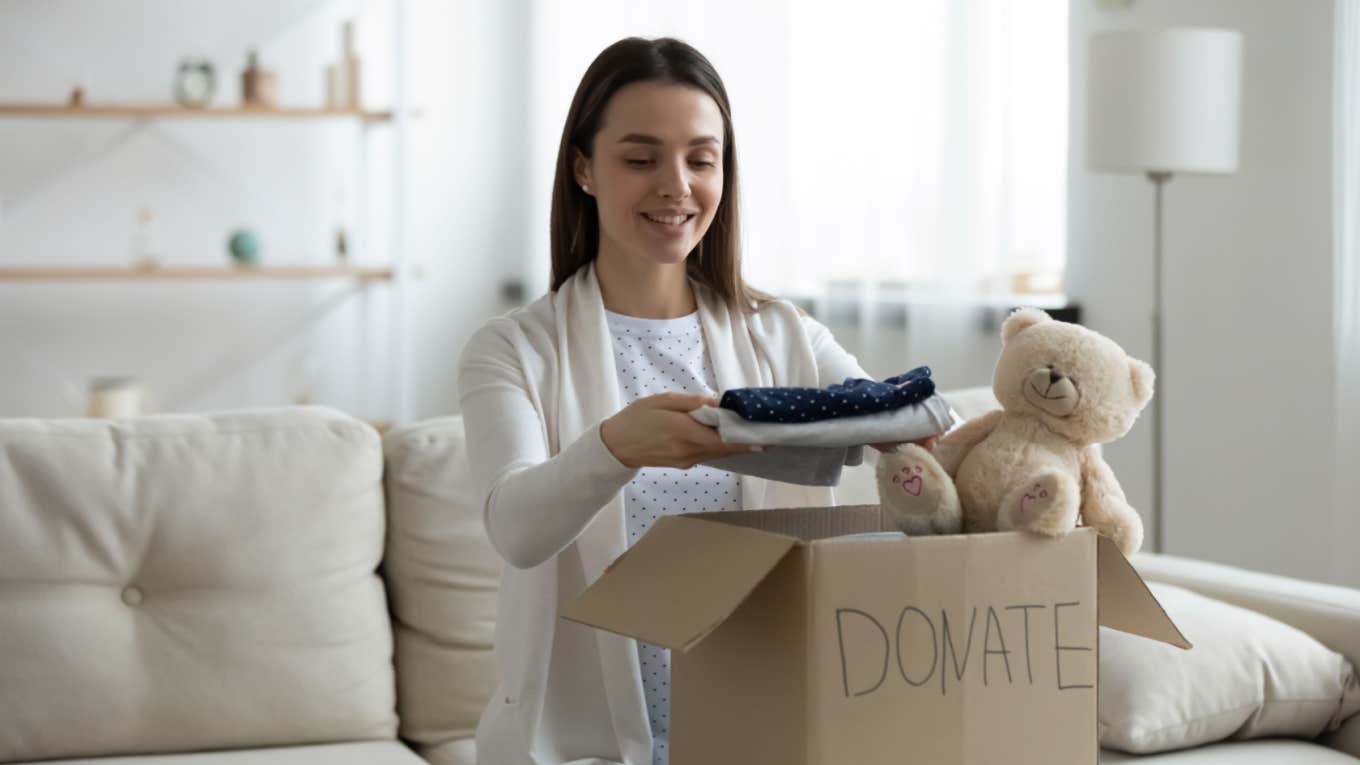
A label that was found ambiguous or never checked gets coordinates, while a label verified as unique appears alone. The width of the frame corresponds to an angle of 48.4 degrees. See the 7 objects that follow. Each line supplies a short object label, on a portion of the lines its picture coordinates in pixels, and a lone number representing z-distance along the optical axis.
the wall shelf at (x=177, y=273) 4.53
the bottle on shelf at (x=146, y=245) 4.70
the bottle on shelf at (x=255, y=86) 4.77
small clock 4.73
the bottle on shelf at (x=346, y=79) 4.79
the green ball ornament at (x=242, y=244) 4.77
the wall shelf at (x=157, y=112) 4.55
